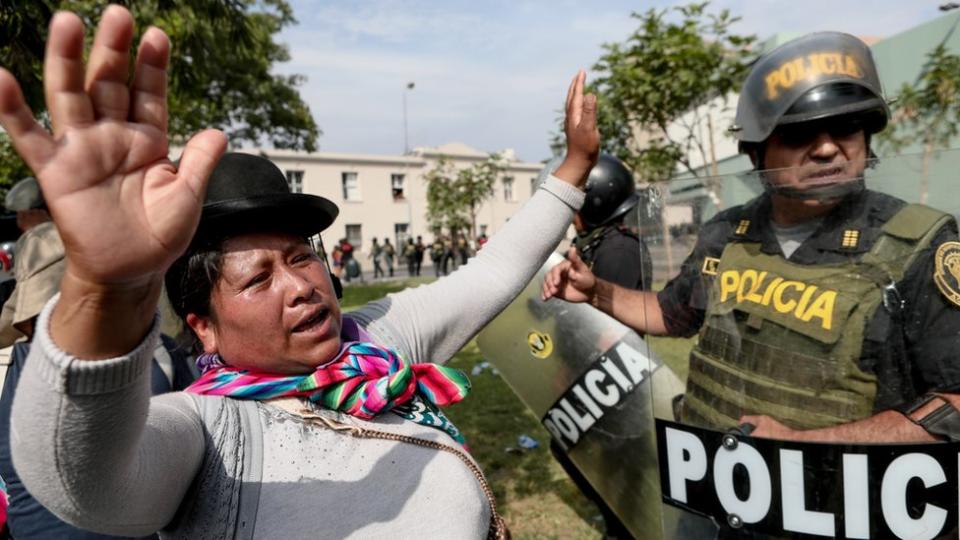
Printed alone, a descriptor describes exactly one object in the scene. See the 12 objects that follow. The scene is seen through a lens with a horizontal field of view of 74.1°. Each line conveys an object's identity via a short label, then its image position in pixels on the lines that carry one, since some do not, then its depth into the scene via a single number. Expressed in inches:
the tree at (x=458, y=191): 1068.5
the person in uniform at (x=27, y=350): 58.6
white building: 1293.1
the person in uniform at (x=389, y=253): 995.3
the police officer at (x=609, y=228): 125.9
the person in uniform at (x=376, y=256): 1006.8
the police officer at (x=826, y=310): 52.0
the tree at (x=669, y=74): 344.2
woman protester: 29.3
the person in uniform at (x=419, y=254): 969.6
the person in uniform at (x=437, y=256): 959.0
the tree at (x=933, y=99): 272.3
